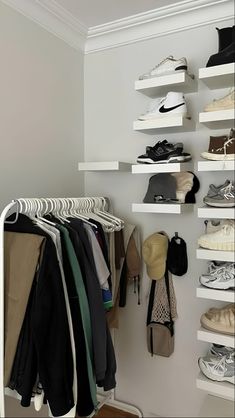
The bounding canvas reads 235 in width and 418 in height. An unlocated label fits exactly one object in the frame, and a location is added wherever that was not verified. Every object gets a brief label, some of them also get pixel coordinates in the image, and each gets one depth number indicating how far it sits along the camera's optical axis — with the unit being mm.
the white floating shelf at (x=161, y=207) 1602
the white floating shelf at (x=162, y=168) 1588
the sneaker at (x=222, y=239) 1448
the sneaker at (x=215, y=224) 1503
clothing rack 1199
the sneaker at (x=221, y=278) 1481
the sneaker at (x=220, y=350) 1544
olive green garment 1290
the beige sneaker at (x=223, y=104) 1444
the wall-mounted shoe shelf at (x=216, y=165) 1436
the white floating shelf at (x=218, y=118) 1438
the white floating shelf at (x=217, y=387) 1471
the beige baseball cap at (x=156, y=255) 1759
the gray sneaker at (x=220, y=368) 1500
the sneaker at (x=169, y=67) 1594
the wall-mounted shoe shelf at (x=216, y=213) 1448
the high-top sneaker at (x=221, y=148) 1453
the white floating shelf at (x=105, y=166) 1775
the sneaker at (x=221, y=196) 1471
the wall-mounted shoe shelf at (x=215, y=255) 1433
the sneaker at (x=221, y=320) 1494
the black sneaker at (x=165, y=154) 1618
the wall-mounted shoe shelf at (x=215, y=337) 1460
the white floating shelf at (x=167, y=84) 1562
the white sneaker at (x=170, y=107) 1584
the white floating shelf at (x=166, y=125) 1563
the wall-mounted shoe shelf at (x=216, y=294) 1455
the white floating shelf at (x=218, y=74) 1426
